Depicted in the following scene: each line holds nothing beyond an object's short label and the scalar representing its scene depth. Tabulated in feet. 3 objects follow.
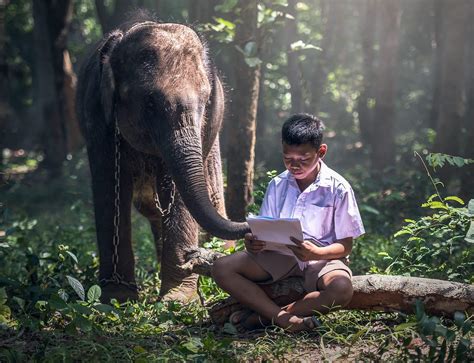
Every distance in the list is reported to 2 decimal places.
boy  16.24
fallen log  16.49
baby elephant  19.85
